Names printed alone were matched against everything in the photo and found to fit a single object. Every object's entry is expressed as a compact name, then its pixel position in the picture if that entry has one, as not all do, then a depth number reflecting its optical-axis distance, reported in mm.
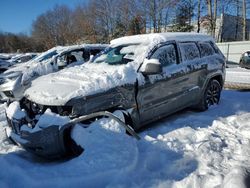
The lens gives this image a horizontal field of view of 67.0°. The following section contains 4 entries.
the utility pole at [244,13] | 21552
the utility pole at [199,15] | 21396
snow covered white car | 4892
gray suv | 2577
